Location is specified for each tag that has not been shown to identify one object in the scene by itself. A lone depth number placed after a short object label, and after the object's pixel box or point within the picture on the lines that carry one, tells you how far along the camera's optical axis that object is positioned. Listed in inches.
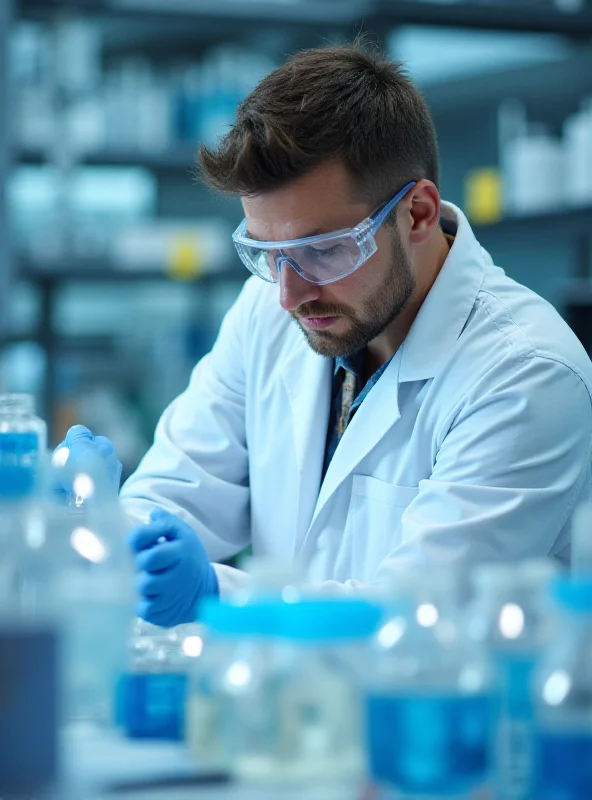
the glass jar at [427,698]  36.8
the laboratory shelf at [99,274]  168.7
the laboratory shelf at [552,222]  142.4
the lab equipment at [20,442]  43.6
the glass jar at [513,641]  40.6
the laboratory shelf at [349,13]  154.1
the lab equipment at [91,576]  43.4
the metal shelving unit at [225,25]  153.2
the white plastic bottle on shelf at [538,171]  149.9
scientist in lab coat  71.2
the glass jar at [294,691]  36.6
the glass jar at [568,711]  36.5
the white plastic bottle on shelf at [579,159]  144.3
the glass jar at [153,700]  48.7
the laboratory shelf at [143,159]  171.6
